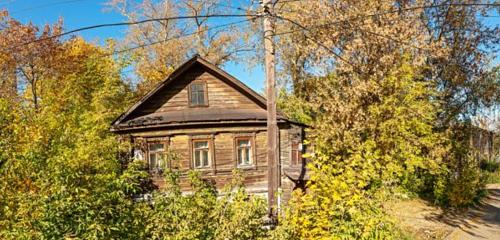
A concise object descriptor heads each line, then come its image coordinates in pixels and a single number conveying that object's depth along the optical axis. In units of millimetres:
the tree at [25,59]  19516
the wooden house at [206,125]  16672
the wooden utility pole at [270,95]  9742
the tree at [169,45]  30047
